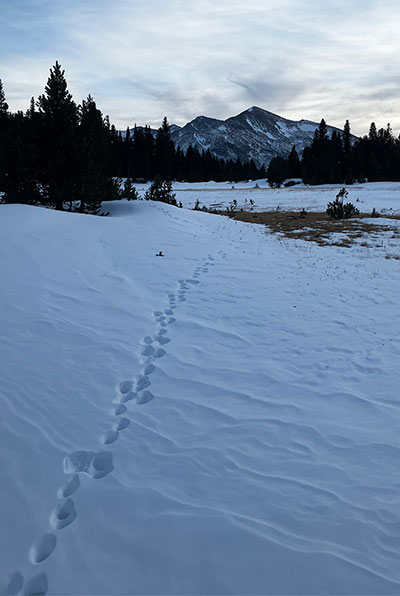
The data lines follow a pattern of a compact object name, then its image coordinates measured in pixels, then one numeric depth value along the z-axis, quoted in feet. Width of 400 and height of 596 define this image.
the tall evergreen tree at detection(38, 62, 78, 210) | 59.36
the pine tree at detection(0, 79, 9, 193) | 55.01
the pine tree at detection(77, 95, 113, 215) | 61.21
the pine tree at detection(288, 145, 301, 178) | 221.74
